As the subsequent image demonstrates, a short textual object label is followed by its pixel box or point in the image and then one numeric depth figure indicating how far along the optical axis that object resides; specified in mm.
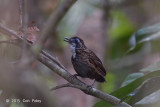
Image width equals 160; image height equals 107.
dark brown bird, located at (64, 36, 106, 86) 7893
